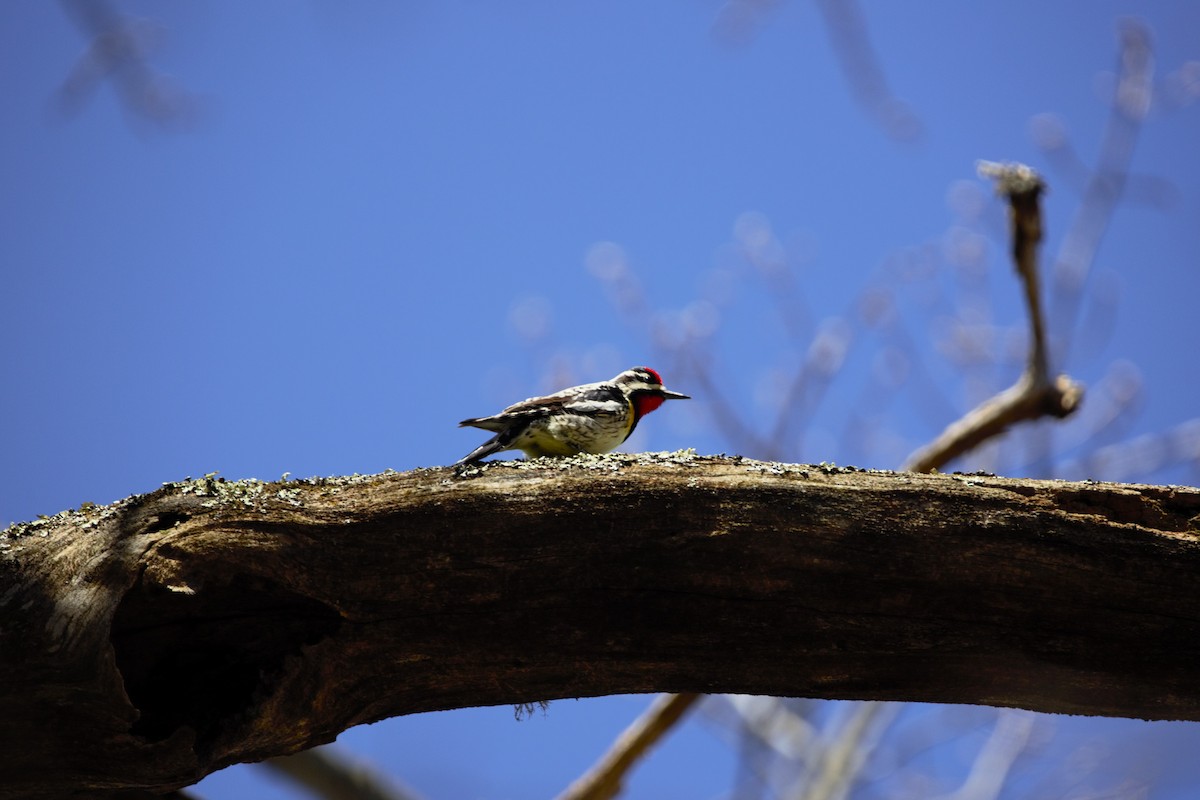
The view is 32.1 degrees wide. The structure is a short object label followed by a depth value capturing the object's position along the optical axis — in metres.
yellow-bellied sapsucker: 10.23
